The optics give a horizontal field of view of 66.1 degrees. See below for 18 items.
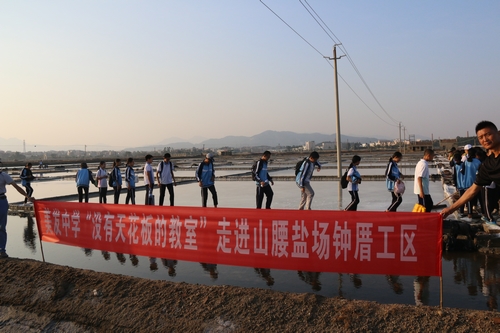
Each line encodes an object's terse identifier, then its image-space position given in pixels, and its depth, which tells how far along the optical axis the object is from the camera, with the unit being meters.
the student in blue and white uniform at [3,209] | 6.97
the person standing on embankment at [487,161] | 3.82
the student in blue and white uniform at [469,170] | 9.03
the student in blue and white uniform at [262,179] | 10.03
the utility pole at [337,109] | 21.03
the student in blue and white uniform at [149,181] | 11.60
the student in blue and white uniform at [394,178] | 8.84
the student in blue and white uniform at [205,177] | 10.74
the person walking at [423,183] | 7.39
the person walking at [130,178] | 11.98
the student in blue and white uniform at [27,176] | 14.48
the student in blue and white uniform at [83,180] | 12.58
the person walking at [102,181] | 12.78
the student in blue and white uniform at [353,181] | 9.08
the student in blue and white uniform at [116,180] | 12.62
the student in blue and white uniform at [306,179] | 9.66
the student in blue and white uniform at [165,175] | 11.41
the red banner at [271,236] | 4.48
